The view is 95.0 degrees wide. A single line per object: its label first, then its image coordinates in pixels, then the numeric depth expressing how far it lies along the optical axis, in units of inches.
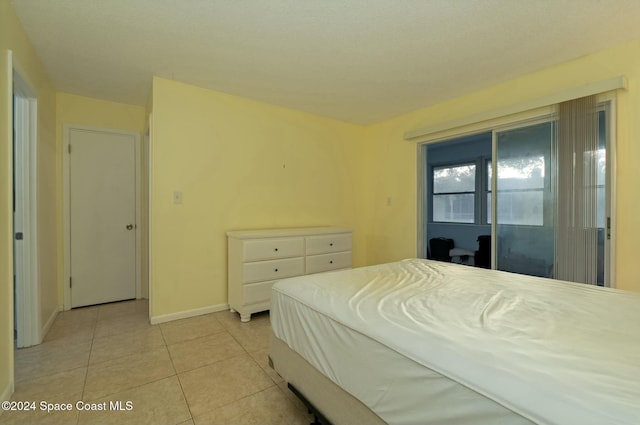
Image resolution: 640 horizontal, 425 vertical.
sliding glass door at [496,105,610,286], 94.8
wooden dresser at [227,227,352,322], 113.7
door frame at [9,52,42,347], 87.6
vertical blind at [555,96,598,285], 94.7
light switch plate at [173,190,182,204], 115.2
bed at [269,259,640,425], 28.3
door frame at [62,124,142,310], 125.5
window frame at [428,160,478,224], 209.3
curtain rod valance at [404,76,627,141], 89.6
